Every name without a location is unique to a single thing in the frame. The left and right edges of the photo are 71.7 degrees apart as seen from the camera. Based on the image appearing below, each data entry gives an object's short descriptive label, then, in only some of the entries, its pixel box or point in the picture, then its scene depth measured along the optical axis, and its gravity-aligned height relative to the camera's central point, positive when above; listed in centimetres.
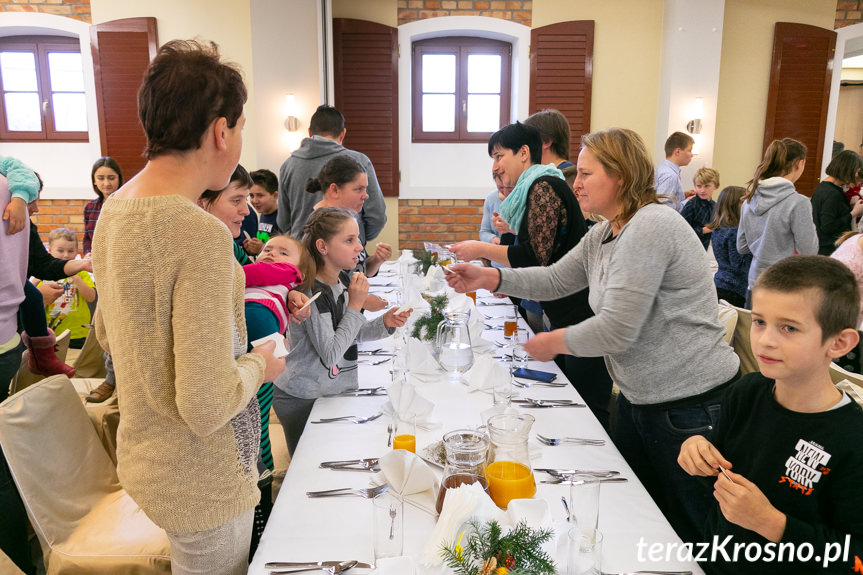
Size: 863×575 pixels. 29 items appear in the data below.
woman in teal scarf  229 -32
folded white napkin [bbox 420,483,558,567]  103 -62
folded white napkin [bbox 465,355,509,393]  198 -71
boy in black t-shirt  104 -53
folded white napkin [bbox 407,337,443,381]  215 -72
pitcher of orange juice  122 -63
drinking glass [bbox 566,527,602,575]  104 -69
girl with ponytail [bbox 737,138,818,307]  364 -27
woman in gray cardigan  151 -41
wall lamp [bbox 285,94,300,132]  538 +38
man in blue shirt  551 -1
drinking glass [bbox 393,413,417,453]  148 -68
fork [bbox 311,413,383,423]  176 -75
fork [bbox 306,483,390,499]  135 -74
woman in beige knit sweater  101 -26
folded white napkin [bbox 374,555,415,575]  104 -70
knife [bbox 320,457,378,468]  149 -75
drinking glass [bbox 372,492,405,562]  105 -64
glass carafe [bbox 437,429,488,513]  120 -60
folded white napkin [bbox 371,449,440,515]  130 -68
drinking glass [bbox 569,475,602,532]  108 -62
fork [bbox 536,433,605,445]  161 -74
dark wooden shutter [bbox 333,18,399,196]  594 +69
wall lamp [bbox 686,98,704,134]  595 +41
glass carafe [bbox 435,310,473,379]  208 -64
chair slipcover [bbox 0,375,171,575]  161 -97
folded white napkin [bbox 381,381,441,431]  167 -68
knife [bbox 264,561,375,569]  111 -74
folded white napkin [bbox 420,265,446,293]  308 -62
